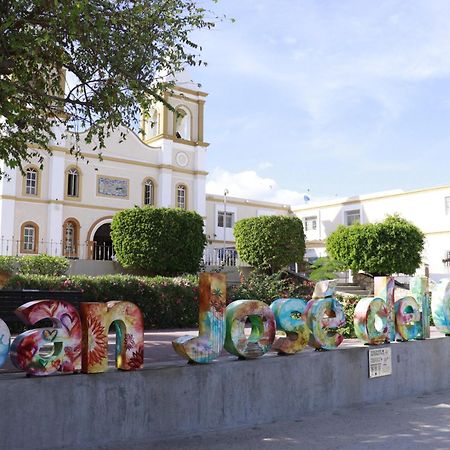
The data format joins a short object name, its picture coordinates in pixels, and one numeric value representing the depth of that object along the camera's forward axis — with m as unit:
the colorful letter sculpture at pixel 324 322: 7.00
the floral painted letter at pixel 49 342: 4.82
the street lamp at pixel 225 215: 37.01
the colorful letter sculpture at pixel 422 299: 8.56
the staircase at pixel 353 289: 22.55
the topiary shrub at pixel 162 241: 19.33
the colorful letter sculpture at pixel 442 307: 8.96
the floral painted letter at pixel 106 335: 5.18
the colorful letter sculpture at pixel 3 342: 4.83
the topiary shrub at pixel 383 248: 24.12
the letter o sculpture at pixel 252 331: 6.20
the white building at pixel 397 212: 35.66
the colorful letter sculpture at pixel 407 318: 8.21
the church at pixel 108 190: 28.47
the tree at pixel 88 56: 7.49
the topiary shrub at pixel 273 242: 21.75
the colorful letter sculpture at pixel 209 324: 5.88
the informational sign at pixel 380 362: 7.52
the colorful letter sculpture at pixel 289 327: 6.68
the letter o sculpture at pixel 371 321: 7.61
